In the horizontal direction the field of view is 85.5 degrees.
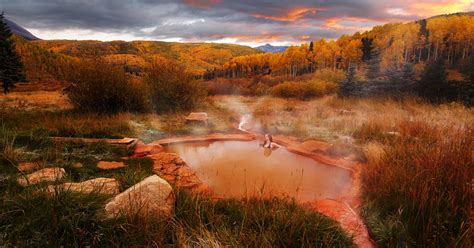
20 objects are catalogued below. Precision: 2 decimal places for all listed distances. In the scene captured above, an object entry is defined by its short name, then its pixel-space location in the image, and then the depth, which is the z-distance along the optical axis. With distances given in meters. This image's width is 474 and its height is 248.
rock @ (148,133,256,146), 6.42
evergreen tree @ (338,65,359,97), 14.55
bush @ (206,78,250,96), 21.34
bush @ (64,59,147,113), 8.59
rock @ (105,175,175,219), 2.13
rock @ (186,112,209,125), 8.38
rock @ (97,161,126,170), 4.08
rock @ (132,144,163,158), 5.15
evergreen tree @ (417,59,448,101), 11.74
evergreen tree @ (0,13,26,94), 20.27
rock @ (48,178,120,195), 2.42
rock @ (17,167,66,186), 2.74
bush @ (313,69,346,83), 20.19
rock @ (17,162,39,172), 3.40
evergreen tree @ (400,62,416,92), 13.13
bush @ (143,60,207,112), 10.33
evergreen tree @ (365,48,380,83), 15.71
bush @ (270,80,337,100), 16.75
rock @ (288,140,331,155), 5.69
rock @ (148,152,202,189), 3.68
